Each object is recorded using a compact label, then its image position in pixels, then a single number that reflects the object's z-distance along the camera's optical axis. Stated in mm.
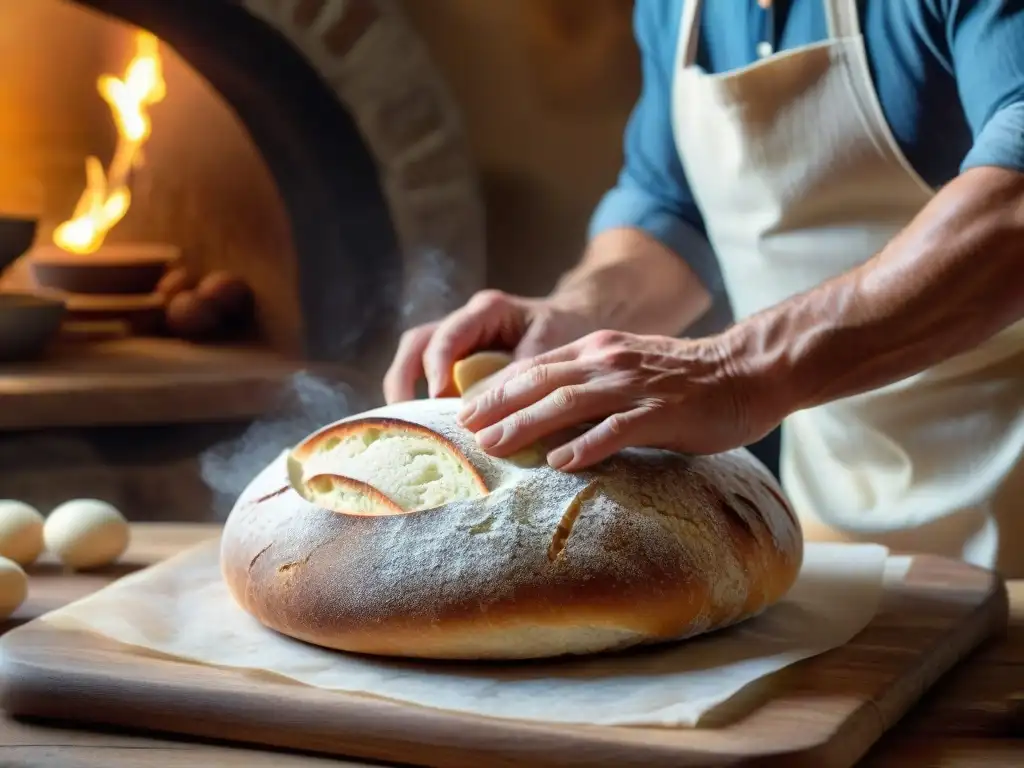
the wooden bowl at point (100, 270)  2838
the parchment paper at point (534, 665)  830
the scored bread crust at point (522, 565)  889
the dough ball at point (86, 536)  1264
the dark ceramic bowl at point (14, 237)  2500
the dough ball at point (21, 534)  1253
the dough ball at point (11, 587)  1101
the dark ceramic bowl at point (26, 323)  2547
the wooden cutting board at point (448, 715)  767
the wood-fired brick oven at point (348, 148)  2492
